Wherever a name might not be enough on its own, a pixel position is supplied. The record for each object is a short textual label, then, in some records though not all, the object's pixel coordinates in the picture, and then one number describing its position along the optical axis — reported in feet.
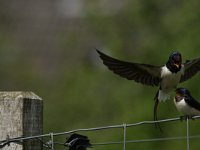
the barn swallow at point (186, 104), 32.32
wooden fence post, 20.52
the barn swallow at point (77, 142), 21.30
